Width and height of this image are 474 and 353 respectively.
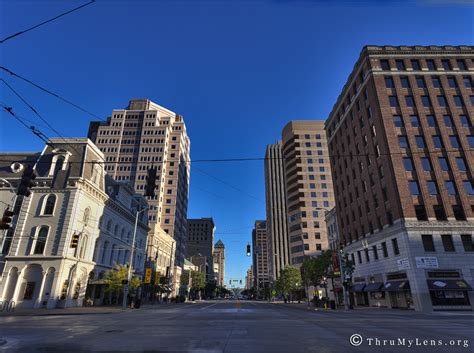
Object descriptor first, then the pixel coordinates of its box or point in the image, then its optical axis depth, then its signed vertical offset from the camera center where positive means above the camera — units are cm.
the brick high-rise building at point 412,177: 3362 +1428
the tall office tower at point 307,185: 9950 +3576
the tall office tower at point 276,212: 14925 +4008
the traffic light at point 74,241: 2177 +342
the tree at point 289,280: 7847 +262
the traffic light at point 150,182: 1531 +546
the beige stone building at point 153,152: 10062 +4700
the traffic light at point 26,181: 1362 +481
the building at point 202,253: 17886 +2267
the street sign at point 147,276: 3841 +174
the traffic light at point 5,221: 1393 +311
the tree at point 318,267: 4806 +373
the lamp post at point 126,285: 3328 +49
